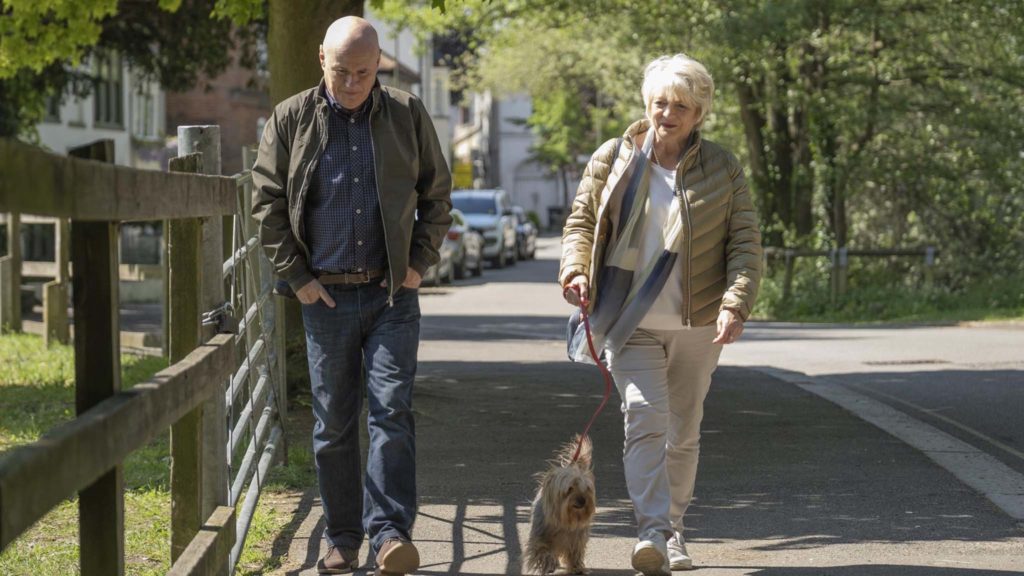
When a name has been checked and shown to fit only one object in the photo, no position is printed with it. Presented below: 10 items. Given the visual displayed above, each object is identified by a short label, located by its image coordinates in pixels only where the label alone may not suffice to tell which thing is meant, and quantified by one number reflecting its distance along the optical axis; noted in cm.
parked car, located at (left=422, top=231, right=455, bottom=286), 3238
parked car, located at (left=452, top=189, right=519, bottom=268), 4281
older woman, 587
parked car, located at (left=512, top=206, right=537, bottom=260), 5109
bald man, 574
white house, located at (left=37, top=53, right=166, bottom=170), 3612
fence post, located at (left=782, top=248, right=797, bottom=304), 2547
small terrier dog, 568
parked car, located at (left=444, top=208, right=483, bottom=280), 3541
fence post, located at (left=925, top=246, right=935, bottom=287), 2506
